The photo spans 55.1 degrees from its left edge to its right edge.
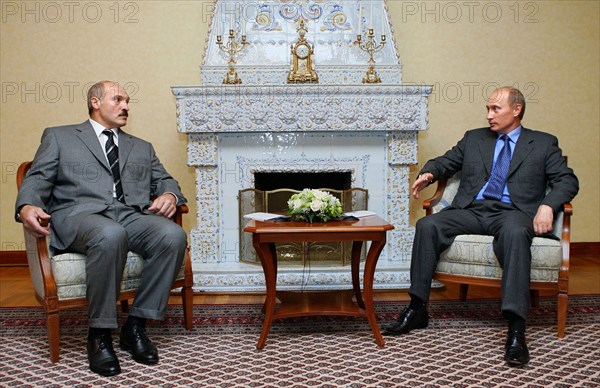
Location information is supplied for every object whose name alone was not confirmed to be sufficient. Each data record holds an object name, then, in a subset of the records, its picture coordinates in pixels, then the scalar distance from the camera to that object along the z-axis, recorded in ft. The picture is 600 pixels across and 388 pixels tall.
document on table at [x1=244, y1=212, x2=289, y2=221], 10.37
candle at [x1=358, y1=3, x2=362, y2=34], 15.02
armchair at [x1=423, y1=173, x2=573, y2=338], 9.82
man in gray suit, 8.79
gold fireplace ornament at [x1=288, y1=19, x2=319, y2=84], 14.24
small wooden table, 9.36
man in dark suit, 9.53
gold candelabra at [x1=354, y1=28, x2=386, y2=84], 14.35
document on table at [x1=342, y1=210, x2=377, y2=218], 10.78
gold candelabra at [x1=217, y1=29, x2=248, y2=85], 14.32
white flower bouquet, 9.91
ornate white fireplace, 13.83
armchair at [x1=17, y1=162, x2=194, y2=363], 8.85
